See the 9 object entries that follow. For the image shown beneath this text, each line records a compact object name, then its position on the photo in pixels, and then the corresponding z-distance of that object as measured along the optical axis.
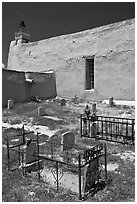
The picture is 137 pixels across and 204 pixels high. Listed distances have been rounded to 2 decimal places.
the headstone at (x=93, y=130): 8.05
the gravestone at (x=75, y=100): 20.96
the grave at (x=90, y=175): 4.08
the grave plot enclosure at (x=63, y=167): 4.17
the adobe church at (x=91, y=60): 19.31
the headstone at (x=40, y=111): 13.01
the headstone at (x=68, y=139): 6.25
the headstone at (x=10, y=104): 15.45
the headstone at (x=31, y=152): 5.12
